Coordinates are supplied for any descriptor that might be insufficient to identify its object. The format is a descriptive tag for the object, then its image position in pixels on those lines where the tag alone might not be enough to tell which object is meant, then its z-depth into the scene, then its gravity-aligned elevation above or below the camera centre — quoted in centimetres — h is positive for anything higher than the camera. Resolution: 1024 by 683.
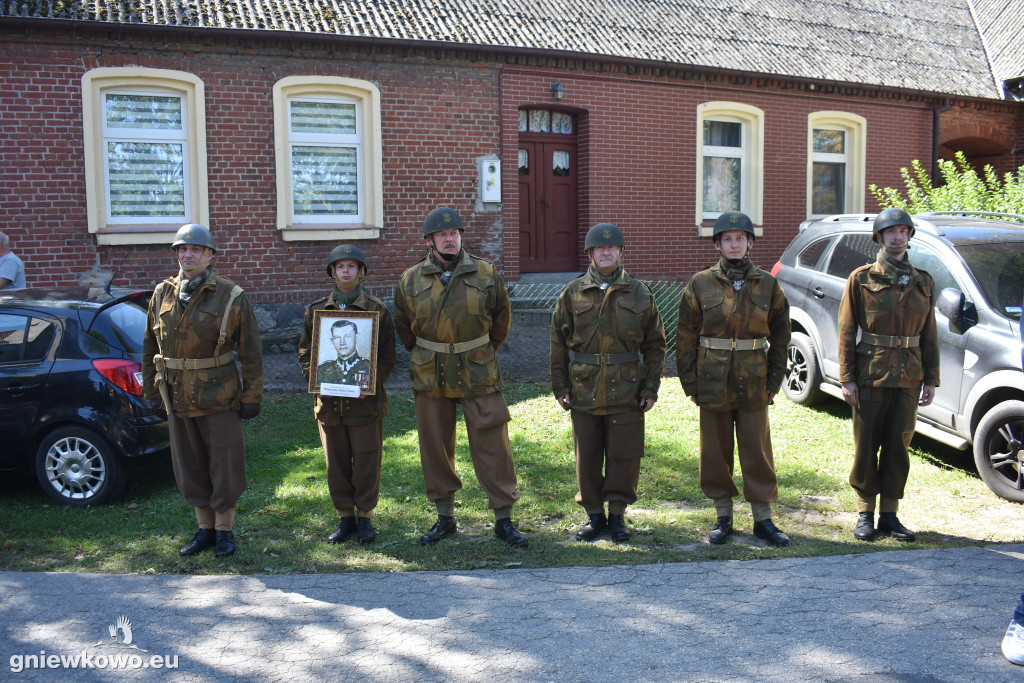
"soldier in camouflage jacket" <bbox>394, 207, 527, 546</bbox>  535 -65
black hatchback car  626 -106
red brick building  1069 +186
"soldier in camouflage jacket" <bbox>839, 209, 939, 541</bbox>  546 -69
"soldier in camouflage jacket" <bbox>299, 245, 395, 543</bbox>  539 -102
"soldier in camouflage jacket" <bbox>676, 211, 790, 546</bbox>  538 -67
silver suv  634 -58
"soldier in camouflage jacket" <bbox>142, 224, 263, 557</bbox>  517 -71
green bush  1137 +77
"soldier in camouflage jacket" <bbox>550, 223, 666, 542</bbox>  536 -70
